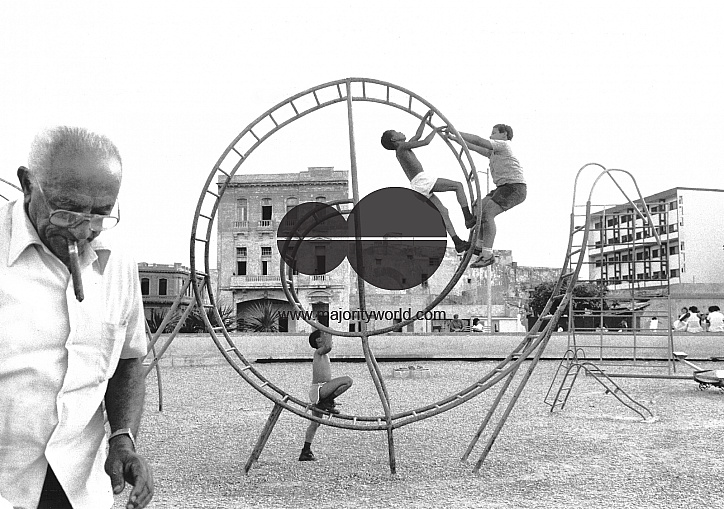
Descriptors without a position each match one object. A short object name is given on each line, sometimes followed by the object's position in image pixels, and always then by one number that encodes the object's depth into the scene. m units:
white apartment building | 41.16
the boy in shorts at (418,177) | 6.27
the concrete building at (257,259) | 39.62
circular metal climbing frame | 6.08
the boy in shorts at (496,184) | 6.40
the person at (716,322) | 19.81
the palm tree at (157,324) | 21.98
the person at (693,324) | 19.17
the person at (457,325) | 31.61
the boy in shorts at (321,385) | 6.55
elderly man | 1.40
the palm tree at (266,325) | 25.08
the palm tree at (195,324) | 22.55
